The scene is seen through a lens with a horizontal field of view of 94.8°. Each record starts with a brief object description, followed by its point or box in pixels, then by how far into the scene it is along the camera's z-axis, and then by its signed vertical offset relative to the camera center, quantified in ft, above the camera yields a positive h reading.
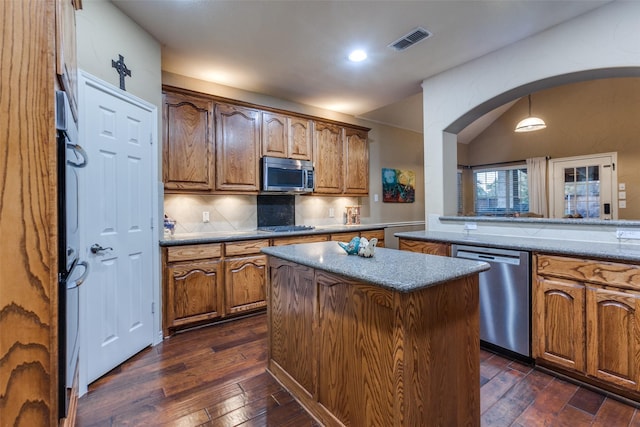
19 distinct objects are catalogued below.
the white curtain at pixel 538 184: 20.49 +1.78
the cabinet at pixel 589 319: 5.83 -2.38
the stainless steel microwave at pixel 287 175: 12.03 +1.59
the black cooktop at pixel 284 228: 12.75 -0.71
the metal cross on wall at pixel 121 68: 7.48 +3.78
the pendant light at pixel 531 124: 15.67 +4.56
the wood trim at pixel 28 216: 2.38 -0.01
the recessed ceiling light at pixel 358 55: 9.67 +5.27
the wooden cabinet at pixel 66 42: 2.96 +2.15
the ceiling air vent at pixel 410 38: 8.57 +5.22
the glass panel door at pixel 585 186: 17.75 +1.45
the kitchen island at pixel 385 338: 4.03 -2.01
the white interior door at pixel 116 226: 6.75 -0.32
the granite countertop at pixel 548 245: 6.06 -0.88
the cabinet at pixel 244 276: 10.23 -2.29
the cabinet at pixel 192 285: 9.12 -2.34
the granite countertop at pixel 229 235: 9.26 -0.82
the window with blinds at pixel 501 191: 22.16 +1.52
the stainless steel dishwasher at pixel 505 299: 7.32 -2.33
